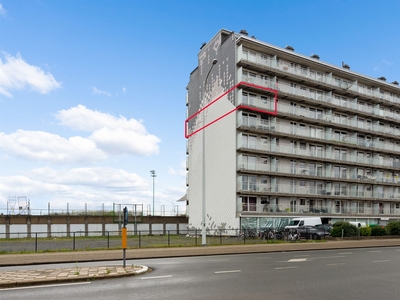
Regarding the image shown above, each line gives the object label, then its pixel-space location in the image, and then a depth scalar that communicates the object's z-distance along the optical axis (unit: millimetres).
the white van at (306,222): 39000
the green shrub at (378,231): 34031
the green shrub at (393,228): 35272
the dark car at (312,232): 33850
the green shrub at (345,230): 32125
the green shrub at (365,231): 33062
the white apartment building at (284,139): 42125
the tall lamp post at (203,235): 24828
